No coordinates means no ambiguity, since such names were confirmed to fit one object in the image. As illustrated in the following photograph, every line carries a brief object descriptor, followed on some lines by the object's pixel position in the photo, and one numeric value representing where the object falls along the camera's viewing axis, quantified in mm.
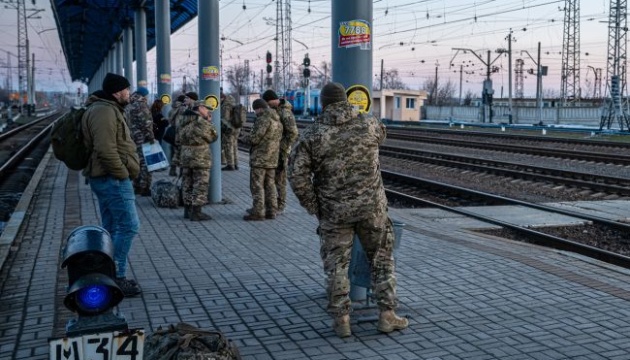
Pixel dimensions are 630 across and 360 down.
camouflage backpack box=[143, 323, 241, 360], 4207
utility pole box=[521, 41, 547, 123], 45744
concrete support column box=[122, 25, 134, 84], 28494
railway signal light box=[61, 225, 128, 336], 3436
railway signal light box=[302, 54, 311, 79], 39562
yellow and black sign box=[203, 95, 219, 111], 12641
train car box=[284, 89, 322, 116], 63947
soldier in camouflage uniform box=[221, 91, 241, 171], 18144
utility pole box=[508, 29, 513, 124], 47250
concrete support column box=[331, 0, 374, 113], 6246
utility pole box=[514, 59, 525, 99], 84000
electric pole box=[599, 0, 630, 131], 35969
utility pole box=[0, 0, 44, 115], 56762
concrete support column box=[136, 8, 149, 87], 23797
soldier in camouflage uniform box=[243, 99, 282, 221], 10594
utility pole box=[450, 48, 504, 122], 46344
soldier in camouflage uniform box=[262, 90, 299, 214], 10973
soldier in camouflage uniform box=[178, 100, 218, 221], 10523
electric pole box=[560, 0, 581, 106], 53219
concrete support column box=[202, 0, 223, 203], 12648
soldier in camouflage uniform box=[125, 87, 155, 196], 12453
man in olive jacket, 6156
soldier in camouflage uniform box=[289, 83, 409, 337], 5398
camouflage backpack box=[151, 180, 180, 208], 12320
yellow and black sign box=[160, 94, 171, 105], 19656
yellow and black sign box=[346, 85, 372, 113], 6141
